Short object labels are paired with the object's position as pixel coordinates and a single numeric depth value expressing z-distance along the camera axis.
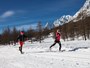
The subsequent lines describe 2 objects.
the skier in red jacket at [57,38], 8.69
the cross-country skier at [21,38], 8.98
